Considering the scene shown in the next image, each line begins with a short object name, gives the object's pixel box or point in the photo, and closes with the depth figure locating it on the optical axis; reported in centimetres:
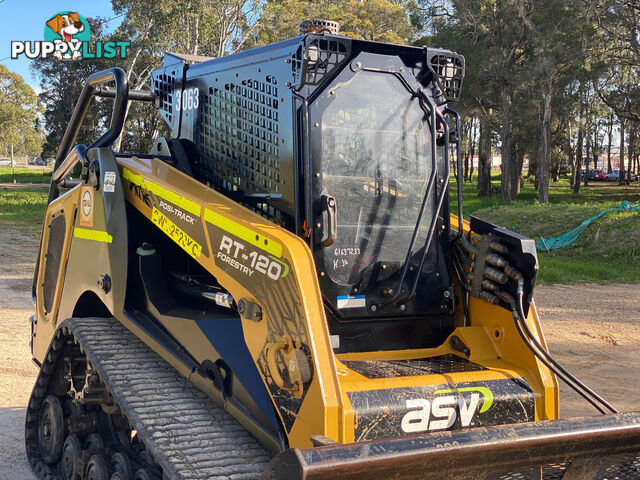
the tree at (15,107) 6456
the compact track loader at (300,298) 279
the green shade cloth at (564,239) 1644
